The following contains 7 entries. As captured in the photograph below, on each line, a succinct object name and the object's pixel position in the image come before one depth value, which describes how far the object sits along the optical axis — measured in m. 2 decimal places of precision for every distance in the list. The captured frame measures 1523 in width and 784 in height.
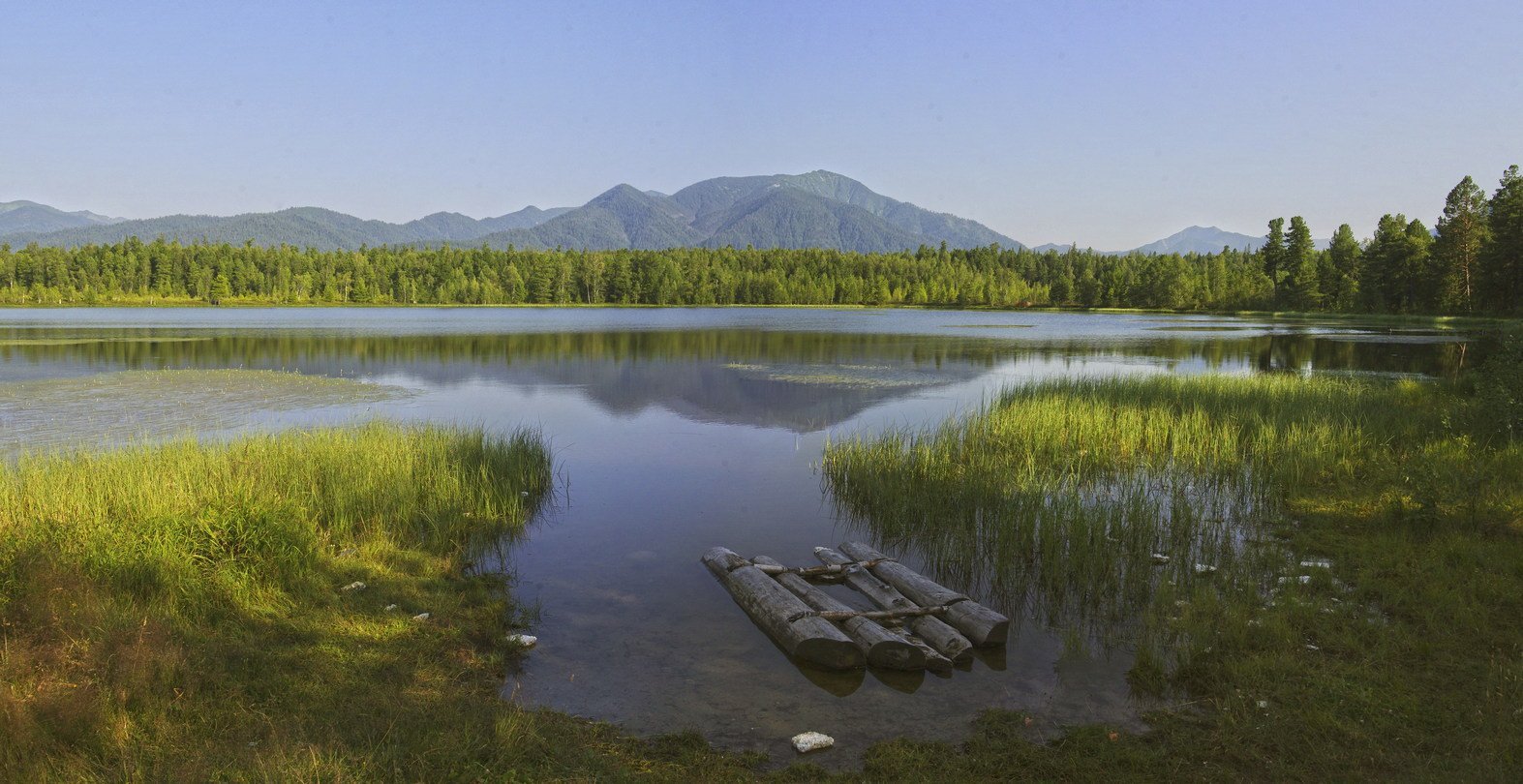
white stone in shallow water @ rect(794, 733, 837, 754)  6.97
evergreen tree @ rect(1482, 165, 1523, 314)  67.00
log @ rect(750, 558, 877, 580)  11.34
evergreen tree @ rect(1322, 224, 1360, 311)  104.88
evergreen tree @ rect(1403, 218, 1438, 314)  86.19
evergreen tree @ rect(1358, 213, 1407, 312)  90.38
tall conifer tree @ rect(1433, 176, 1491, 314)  78.44
